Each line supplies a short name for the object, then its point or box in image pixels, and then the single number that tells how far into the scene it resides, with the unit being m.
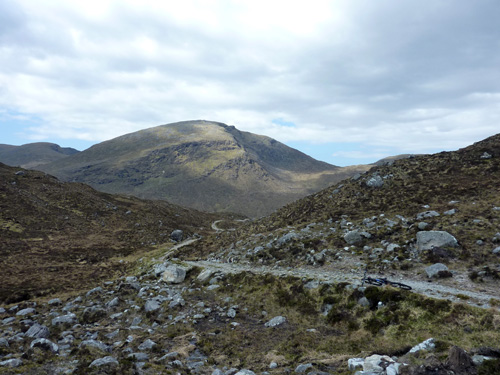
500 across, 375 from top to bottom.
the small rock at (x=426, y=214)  29.79
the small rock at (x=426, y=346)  11.40
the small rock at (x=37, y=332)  18.29
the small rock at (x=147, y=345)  16.02
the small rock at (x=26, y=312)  24.48
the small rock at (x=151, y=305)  22.87
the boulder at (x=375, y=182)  45.43
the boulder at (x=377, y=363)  10.42
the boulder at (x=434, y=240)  23.61
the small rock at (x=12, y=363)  12.83
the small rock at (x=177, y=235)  75.50
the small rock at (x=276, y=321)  18.69
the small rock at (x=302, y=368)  12.09
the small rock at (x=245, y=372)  12.22
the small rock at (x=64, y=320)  21.25
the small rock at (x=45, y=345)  15.45
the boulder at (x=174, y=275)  30.12
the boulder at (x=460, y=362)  9.25
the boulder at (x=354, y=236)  29.42
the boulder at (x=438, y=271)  20.06
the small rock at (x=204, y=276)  28.93
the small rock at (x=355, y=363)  11.27
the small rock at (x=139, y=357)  14.22
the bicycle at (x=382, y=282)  18.31
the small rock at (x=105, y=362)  12.78
